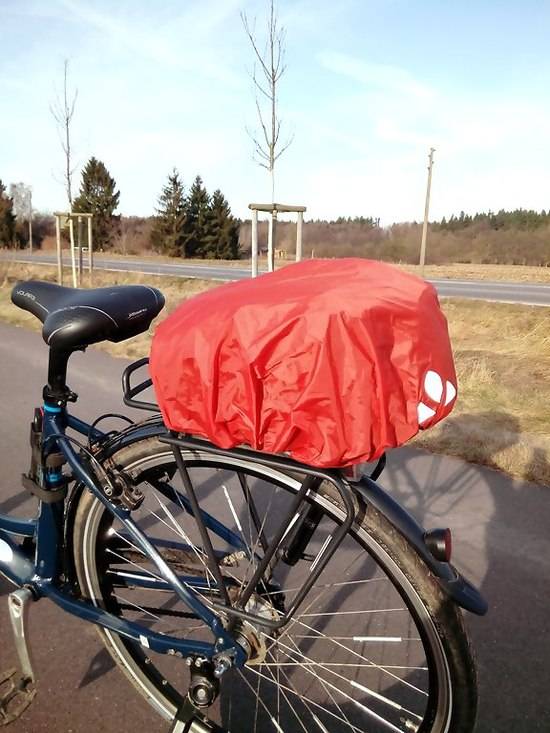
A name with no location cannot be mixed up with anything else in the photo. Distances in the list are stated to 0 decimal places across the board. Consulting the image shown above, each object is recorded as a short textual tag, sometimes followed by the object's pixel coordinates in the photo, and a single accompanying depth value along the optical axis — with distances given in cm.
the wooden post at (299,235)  856
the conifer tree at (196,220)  4353
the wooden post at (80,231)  1235
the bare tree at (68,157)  1374
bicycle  145
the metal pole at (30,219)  4388
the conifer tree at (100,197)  4372
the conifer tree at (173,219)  4288
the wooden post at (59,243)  1272
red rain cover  127
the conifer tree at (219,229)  4388
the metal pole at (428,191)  1537
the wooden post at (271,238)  862
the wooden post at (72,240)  1262
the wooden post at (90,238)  1275
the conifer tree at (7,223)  4536
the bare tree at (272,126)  980
